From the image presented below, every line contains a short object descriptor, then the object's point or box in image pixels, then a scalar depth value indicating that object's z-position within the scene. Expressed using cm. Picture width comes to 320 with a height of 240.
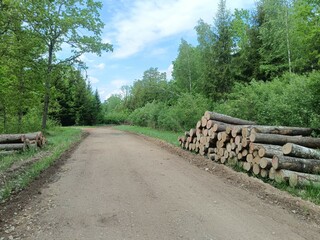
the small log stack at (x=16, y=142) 1197
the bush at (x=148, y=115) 3013
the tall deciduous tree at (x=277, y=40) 2456
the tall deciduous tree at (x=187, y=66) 3812
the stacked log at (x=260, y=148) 687
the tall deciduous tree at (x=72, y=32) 2175
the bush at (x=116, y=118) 5932
